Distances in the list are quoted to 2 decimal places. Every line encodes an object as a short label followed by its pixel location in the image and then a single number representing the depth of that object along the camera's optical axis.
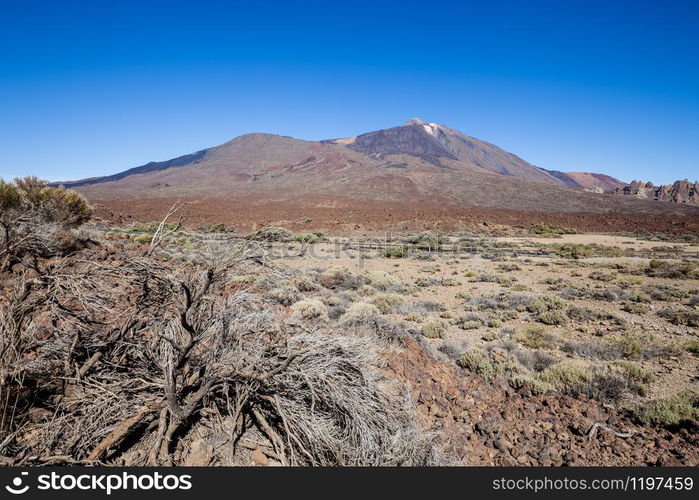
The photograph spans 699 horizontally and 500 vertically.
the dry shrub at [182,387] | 2.84
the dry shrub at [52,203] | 11.53
